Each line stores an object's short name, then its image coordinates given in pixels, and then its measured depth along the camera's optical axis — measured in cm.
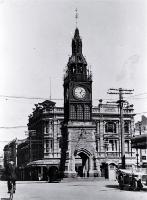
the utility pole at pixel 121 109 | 3684
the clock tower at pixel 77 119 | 4922
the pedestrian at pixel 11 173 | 1923
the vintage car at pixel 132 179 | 2538
